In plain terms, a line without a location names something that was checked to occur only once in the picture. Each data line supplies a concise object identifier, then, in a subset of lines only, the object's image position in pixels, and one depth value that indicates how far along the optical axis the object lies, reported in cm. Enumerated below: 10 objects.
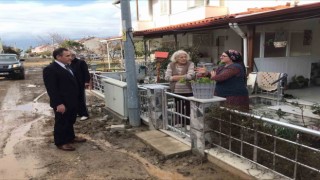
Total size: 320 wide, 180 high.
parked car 1438
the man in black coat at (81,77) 568
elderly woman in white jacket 430
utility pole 476
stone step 368
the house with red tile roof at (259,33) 714
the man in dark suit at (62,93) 396
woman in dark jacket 364
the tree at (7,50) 3452
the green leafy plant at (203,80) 342
